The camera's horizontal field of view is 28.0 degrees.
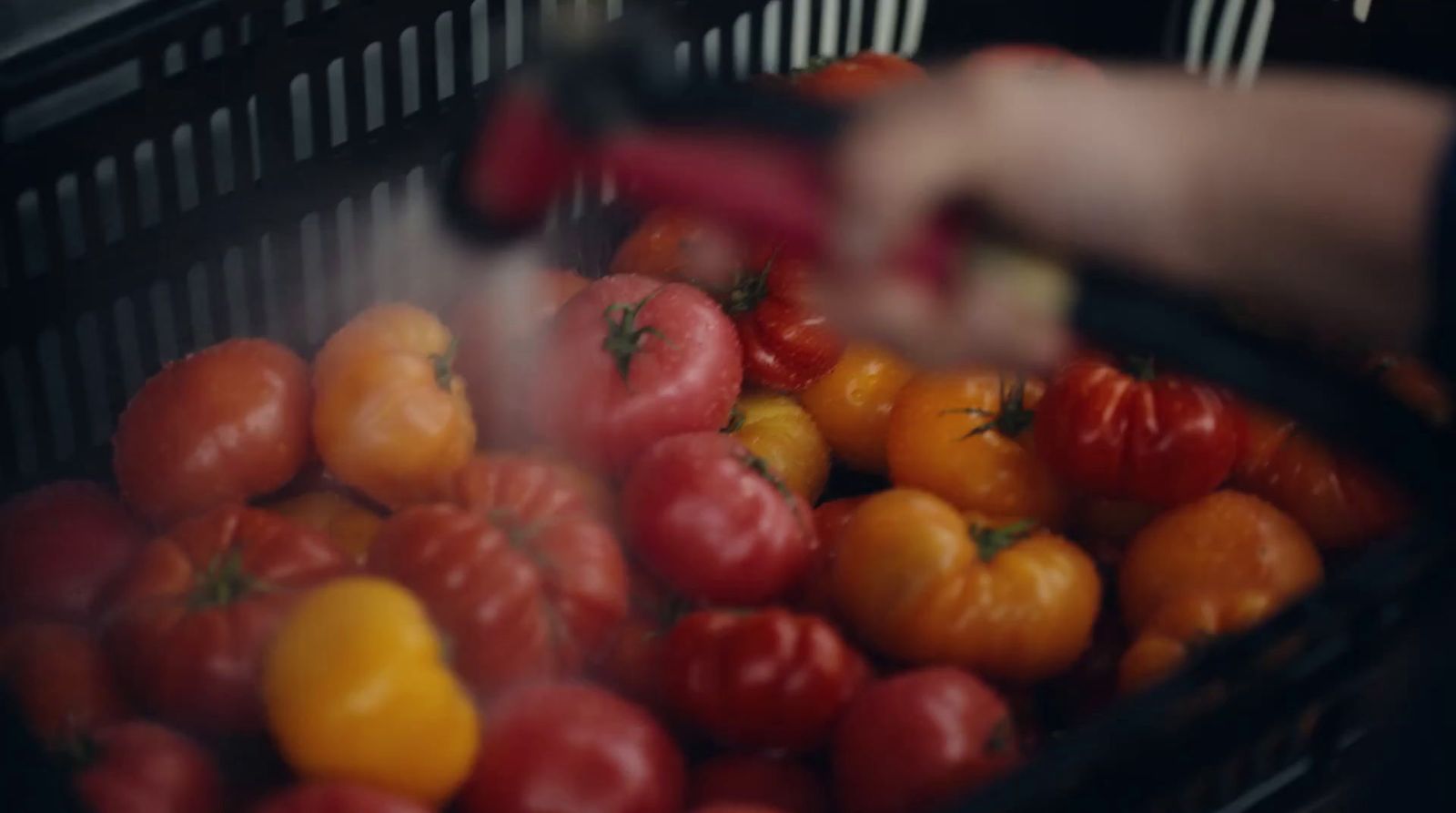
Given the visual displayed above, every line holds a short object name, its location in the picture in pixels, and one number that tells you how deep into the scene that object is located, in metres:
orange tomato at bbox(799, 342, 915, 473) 1.27
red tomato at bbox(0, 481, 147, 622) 1.14
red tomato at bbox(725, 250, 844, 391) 1.26
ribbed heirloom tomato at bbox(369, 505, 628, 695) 1.09
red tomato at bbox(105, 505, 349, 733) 1.06
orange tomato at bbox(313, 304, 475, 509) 1.17
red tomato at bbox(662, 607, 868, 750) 1.10
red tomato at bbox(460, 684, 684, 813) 1.06
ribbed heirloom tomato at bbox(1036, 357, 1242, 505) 1.18
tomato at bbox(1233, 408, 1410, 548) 1.20
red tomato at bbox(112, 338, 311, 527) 1.16
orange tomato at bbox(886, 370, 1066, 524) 1.21
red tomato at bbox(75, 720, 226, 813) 1.02
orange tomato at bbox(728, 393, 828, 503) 1.25
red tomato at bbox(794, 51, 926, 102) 1.26
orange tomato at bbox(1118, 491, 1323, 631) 1.15
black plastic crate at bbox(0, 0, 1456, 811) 0.99
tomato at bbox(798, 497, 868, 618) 1.19
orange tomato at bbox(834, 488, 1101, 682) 1.15
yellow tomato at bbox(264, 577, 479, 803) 1.03
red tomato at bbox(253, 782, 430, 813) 1.01
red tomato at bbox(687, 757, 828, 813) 1.09
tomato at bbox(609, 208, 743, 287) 1.27
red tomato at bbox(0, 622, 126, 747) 1.06
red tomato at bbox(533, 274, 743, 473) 1.20
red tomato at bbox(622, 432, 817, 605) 1.14
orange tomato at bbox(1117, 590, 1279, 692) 1.11
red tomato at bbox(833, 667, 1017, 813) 1.07
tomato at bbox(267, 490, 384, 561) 1.17
